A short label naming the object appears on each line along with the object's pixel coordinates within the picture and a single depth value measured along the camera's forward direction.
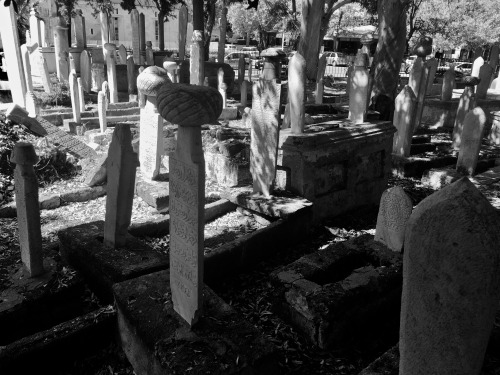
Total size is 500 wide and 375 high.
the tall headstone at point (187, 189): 2.66
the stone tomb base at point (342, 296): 3.74
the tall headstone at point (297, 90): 6.29
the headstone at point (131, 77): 15.96
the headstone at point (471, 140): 7.96
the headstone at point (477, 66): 16.21
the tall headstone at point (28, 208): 3.48
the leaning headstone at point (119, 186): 3.92
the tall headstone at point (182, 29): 20.48
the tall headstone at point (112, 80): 14.20
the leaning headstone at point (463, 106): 10.61
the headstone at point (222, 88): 14.27
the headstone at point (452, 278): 1.31
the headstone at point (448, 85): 14.62
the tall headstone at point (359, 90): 7.35
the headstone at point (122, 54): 19.17
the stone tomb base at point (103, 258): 3.88
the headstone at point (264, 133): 5.71
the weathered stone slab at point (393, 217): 4.66
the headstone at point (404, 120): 9.25
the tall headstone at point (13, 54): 10.82
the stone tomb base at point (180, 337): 2.74
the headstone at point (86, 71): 15.65
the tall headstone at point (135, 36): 20.27
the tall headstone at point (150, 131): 6.09
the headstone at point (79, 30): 20.25
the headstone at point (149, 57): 19.94
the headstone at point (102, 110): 9.92
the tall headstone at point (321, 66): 18.59
